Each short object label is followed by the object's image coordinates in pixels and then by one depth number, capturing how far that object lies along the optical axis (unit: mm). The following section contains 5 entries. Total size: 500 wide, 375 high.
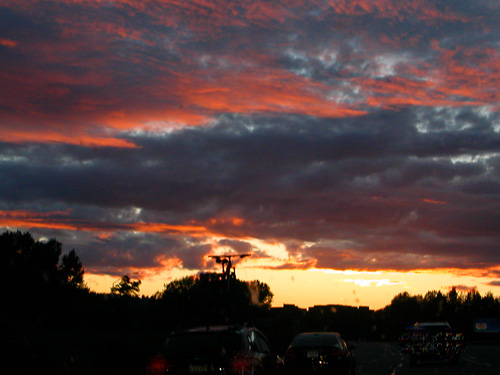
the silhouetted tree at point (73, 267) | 109969
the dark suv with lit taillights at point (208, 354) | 11531
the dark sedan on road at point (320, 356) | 18484
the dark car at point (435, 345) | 28375
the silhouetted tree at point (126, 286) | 175875
